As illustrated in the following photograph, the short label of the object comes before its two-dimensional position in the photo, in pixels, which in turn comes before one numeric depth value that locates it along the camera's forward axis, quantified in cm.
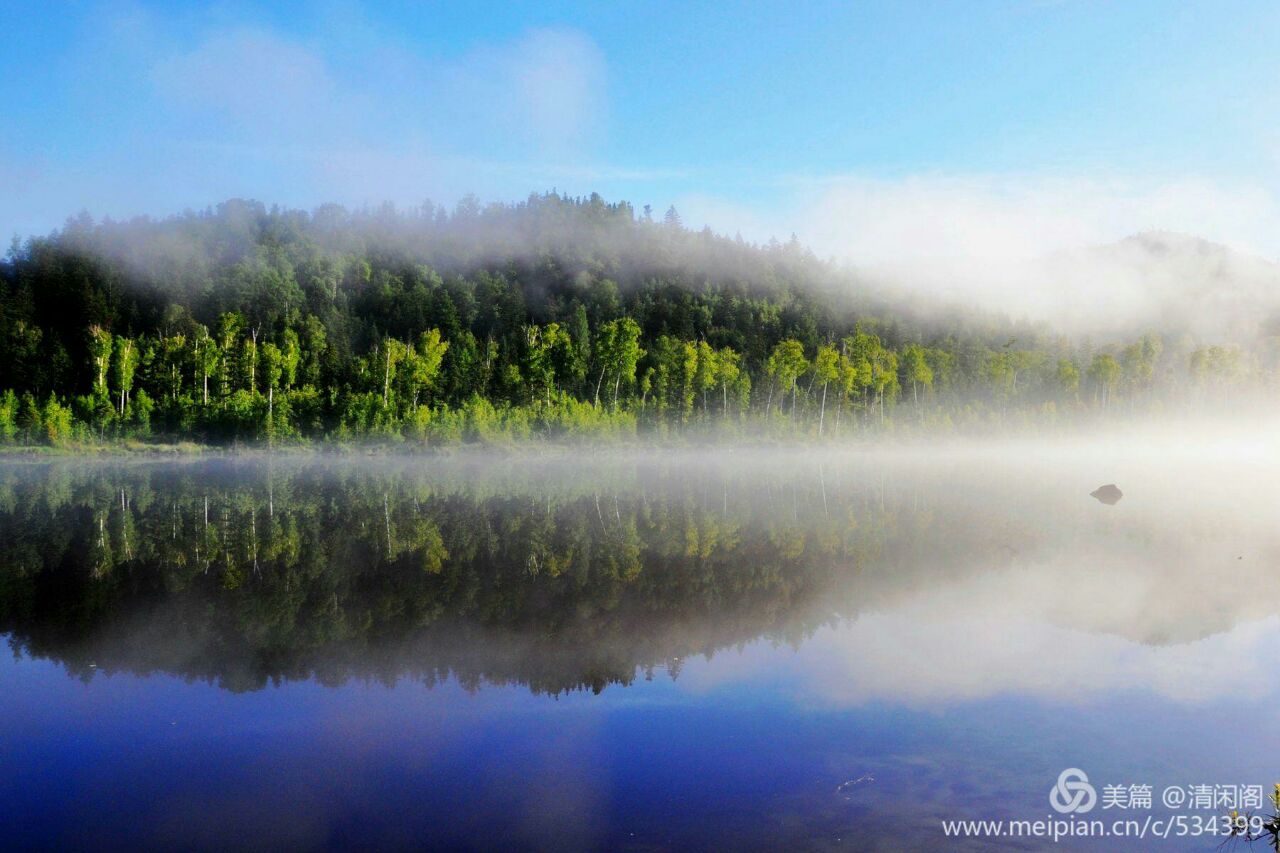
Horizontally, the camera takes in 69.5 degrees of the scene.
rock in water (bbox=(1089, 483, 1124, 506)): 3605
